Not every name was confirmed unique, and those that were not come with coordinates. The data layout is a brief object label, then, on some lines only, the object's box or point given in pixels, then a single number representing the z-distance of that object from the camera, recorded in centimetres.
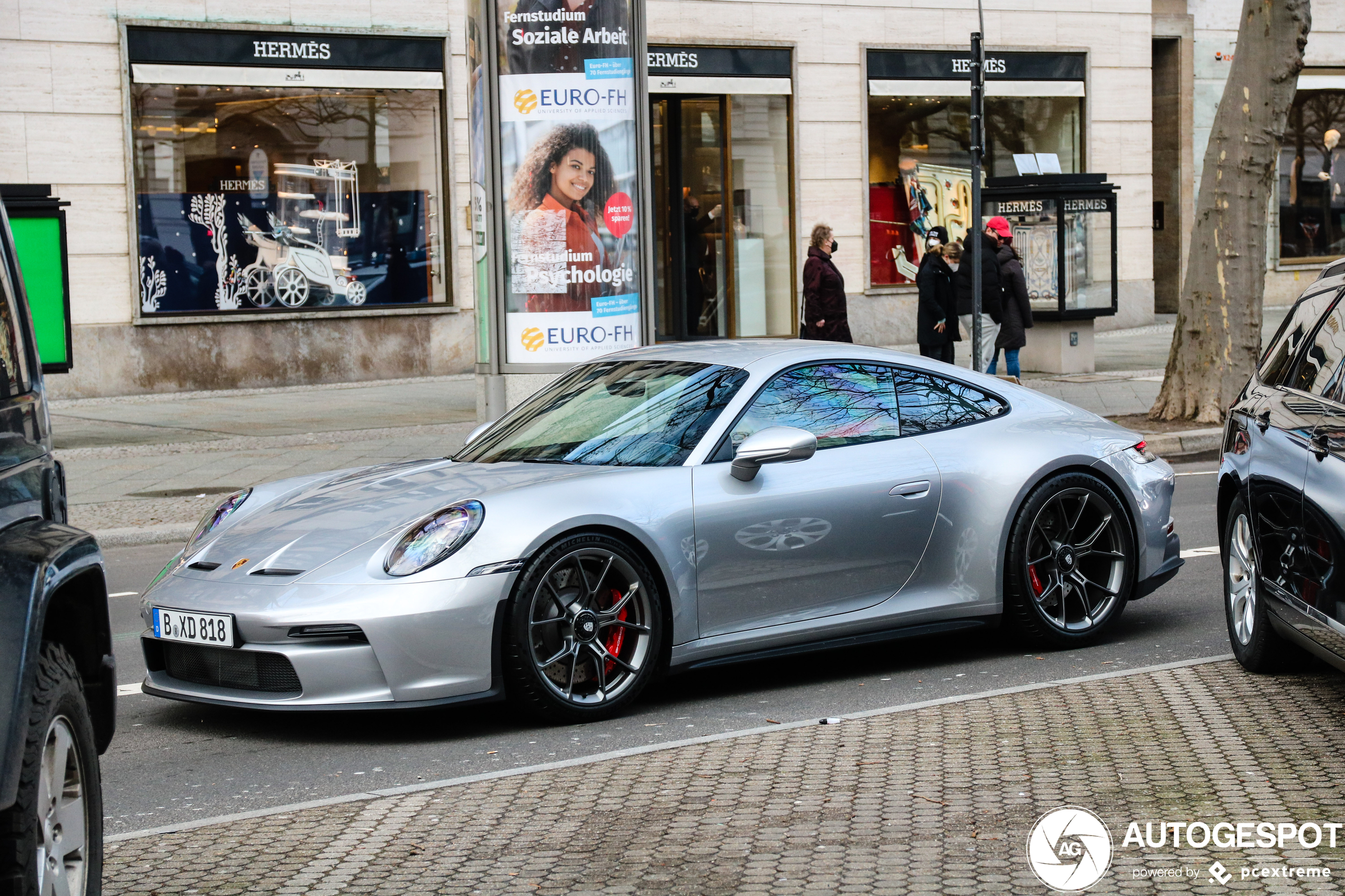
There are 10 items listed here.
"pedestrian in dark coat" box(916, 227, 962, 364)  1659
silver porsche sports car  555
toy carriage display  2041
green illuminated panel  1499
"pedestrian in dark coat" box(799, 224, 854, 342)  1599
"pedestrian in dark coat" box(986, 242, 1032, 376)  1741
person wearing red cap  1723
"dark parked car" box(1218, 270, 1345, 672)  525
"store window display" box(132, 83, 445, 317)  1981
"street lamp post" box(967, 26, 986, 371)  1478
